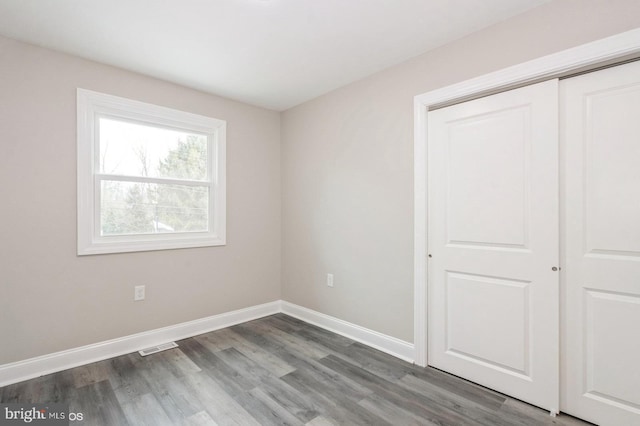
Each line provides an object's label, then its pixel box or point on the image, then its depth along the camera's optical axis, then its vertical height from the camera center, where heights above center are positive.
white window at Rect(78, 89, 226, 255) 2.55 +0.35
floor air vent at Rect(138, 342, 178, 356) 2.68 -1.21
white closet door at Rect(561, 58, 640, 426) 1.66 -0.20
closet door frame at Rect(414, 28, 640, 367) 1.66 +0.84
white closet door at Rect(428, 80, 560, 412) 1.91 -0.21
